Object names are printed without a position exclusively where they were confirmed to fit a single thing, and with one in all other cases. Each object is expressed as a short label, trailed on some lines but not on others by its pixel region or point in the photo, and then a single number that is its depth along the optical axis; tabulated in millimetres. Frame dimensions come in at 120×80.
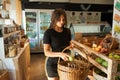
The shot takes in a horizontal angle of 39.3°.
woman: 1997
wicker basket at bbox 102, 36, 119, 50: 2140
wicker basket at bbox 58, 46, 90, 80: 1413
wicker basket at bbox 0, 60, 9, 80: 2648
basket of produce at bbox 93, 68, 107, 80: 1756
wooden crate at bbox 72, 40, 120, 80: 1465
